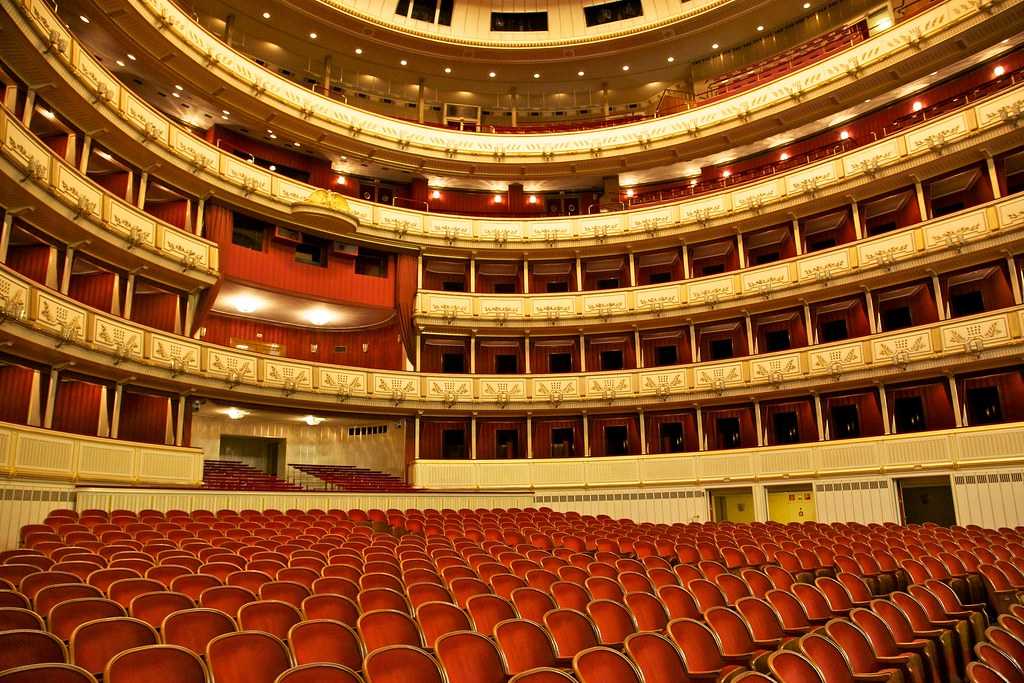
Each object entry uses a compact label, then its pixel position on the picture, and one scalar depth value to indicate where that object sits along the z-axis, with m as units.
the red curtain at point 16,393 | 10.20
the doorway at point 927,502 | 13.45
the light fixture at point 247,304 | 16.15
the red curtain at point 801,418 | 15.62
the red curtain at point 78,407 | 11.76
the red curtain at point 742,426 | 16.33
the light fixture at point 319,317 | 17.31
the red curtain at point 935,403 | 14.02
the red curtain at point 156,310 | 13.67
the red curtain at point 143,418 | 13.05
